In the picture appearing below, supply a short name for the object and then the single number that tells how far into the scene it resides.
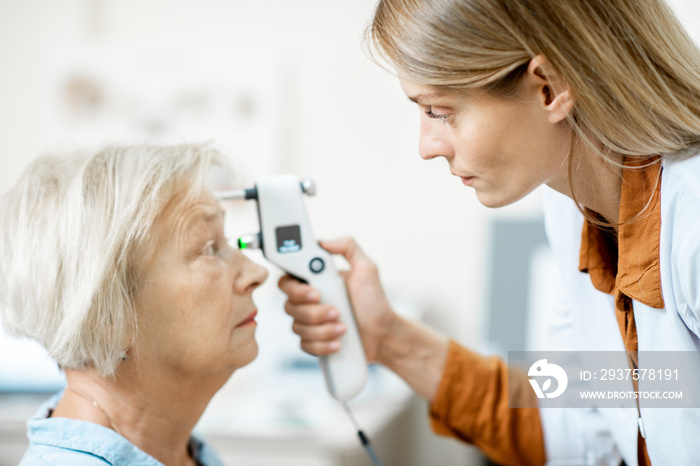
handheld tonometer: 1.10
